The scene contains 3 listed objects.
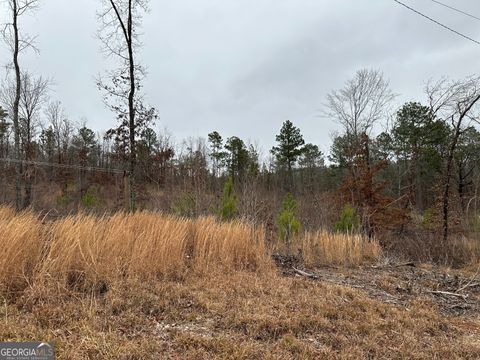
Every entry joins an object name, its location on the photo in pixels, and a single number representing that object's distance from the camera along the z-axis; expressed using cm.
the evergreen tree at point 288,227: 763
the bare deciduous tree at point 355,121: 2256
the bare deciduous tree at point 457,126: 1304
